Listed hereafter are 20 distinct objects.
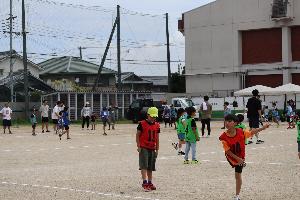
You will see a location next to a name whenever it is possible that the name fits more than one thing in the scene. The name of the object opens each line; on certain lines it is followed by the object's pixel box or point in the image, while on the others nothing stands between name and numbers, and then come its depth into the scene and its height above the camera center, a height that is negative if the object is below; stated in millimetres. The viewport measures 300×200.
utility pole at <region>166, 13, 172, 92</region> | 67800 +4962
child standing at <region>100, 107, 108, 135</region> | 34666 -557
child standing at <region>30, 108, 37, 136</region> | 33719 -848
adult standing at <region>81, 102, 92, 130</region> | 39809 -553
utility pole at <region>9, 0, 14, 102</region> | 60719 +6294
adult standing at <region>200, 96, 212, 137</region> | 28984 -377
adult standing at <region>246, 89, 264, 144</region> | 22141 -273
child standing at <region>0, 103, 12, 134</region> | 36125 -556
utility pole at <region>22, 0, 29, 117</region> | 54500 +3040
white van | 51762 +122
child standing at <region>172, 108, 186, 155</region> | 18922 -732
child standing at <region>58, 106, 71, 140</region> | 29173 -660
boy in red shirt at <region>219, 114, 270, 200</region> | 10031 -668
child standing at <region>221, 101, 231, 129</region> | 35125 -259
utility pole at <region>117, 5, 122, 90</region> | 61281 +5818
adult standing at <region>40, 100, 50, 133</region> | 36594 -425
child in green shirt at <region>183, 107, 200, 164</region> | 16406 -790
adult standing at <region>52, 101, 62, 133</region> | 32850 -343
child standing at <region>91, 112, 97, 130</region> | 39062 -784
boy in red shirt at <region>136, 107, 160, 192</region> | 11844 -679
